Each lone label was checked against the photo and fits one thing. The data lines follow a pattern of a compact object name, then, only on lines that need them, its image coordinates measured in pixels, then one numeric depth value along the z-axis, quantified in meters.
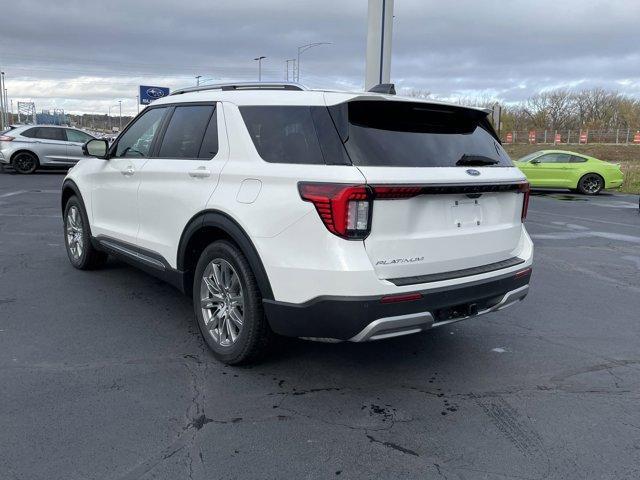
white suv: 3.18
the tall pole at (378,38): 11.62
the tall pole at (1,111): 74.19
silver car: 19.86
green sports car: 19.03
